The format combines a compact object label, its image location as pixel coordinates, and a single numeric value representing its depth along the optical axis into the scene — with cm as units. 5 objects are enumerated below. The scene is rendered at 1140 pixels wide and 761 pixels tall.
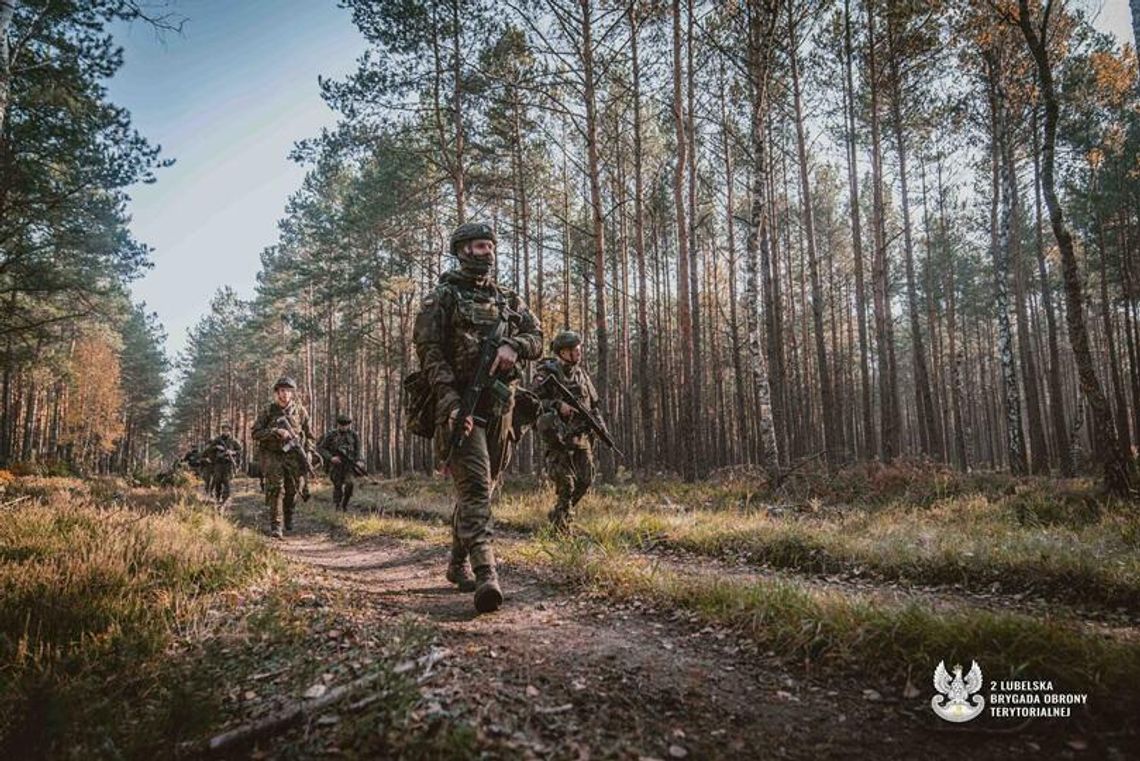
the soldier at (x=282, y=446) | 864
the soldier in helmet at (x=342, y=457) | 1173
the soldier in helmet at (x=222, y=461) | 1316
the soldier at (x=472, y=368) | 400
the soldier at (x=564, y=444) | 649
